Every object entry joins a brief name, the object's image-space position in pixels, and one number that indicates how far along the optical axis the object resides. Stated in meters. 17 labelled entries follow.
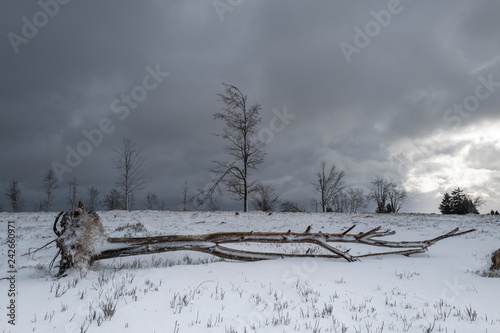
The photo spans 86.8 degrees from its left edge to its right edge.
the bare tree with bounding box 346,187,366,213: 68.62
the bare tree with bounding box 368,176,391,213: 63.31
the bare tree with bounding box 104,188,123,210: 64.26
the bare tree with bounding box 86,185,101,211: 65.65
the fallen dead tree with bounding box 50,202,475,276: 5.15
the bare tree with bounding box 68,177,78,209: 51.53
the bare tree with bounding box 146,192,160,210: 73.81
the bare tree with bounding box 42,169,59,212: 47.31
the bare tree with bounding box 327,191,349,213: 64.72
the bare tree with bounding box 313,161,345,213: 43.53
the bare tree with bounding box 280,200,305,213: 45.64
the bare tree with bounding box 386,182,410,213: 64.84
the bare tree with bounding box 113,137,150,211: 29.88
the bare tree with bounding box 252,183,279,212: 45.58
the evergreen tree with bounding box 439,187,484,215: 58.59
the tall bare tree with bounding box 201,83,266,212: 22.19
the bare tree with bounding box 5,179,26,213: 50.97
